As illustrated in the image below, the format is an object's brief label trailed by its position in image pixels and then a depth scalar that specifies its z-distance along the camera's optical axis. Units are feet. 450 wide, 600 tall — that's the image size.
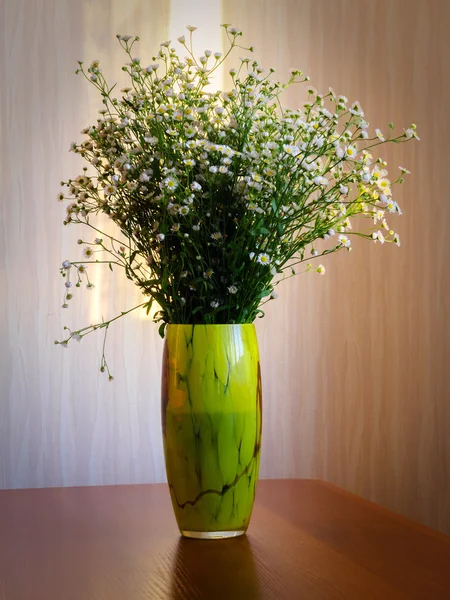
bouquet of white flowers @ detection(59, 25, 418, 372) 3.66
